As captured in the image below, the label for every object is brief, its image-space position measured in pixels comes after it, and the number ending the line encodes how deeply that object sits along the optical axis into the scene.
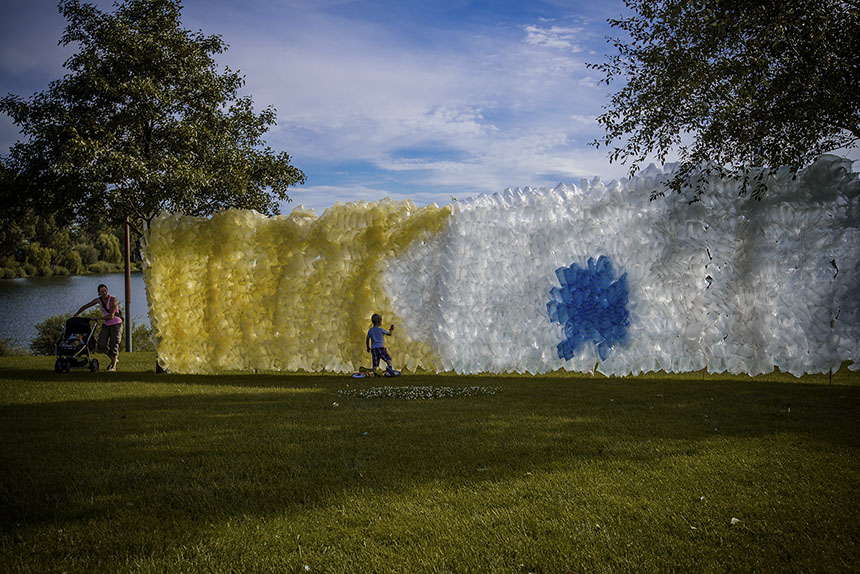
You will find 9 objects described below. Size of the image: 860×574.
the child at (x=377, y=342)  10.29
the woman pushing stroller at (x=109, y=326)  12.47
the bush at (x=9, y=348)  18.72
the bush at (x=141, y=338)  21.36
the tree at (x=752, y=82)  7.53
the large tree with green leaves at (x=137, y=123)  12.45
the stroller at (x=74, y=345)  12.21
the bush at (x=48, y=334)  18.48
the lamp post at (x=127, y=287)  17.39
